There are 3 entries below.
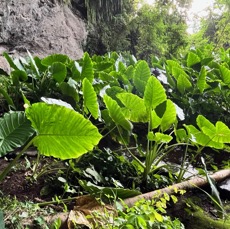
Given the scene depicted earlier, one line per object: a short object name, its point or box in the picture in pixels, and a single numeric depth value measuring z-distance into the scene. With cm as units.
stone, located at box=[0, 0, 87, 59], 429
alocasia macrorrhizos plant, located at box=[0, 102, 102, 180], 101
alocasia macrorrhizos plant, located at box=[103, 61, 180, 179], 148
